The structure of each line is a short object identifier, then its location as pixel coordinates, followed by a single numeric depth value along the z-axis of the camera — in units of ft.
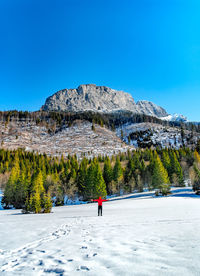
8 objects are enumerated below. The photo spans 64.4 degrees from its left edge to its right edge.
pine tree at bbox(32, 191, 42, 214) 92.38
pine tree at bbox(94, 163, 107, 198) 178.50
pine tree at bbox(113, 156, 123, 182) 234.48
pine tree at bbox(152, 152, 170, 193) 155.22
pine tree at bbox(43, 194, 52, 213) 93.19
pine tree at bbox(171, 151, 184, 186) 220.43
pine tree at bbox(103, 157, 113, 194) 235.61
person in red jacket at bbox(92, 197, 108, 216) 52.80
